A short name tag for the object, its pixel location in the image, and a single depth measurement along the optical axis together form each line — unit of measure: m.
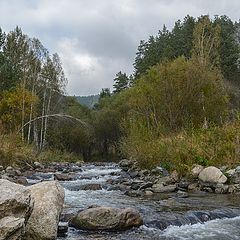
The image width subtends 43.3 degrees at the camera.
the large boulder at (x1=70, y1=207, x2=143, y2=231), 6.24
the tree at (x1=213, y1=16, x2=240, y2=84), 39.42
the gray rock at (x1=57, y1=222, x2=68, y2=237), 5.85
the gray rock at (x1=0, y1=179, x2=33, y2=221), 4.77
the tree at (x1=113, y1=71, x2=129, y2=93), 58.25
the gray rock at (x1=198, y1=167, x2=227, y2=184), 10.78
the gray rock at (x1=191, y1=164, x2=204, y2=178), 11.49
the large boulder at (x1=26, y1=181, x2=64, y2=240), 5.27
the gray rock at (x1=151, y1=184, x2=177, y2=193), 10.26
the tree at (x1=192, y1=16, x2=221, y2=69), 28.56
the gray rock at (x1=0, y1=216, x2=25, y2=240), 4.51
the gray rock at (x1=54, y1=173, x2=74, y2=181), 13.30
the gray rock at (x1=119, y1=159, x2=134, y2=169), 17.74
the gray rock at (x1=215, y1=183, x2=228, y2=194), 10.13
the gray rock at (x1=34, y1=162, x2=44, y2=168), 18.07
